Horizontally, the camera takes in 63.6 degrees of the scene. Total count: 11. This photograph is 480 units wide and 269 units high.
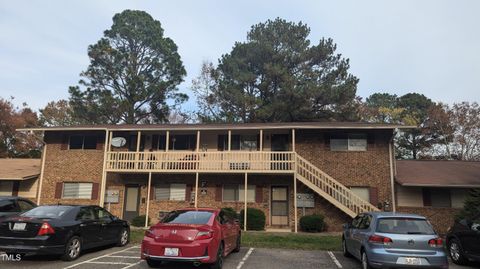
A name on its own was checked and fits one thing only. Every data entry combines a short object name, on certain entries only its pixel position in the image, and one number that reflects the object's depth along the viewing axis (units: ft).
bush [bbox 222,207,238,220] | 61.07
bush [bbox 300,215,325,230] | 59.98
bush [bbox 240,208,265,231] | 61.31
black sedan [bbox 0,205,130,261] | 29.99
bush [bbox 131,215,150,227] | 64.28
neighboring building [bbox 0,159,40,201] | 69.67
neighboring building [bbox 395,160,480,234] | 59.93
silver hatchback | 26.12
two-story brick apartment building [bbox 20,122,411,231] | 62.69
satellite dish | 70.38
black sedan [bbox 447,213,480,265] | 31.50
